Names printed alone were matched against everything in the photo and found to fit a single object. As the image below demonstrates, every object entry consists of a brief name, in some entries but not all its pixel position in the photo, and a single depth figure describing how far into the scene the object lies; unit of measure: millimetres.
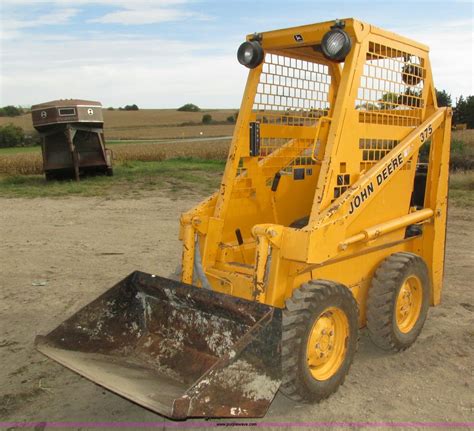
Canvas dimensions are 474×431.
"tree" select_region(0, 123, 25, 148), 40094
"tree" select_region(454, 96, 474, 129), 43375
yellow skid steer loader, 3164
